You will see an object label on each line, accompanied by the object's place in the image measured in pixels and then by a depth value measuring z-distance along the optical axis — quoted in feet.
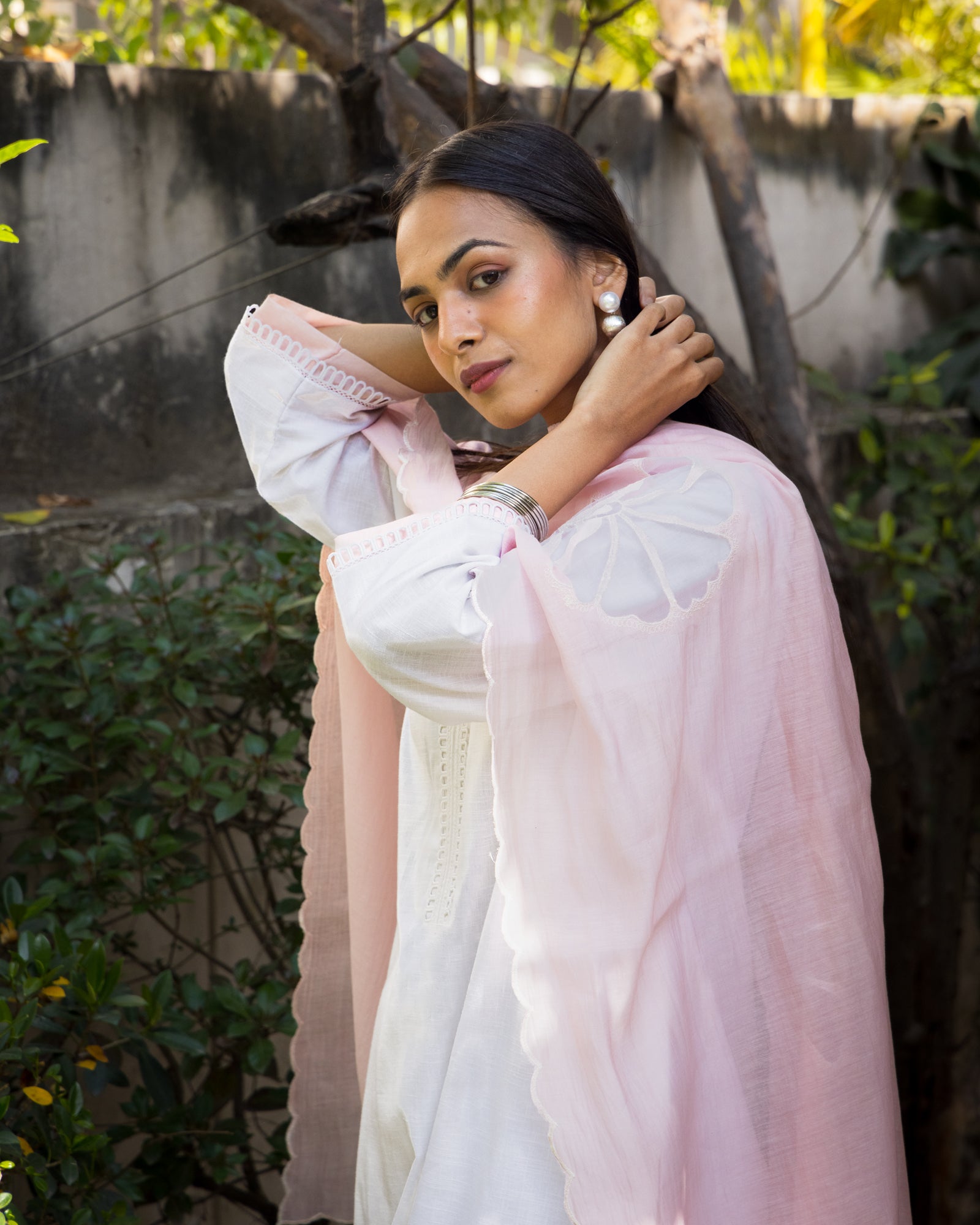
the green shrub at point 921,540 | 11.17
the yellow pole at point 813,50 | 17.42
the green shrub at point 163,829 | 6.92
